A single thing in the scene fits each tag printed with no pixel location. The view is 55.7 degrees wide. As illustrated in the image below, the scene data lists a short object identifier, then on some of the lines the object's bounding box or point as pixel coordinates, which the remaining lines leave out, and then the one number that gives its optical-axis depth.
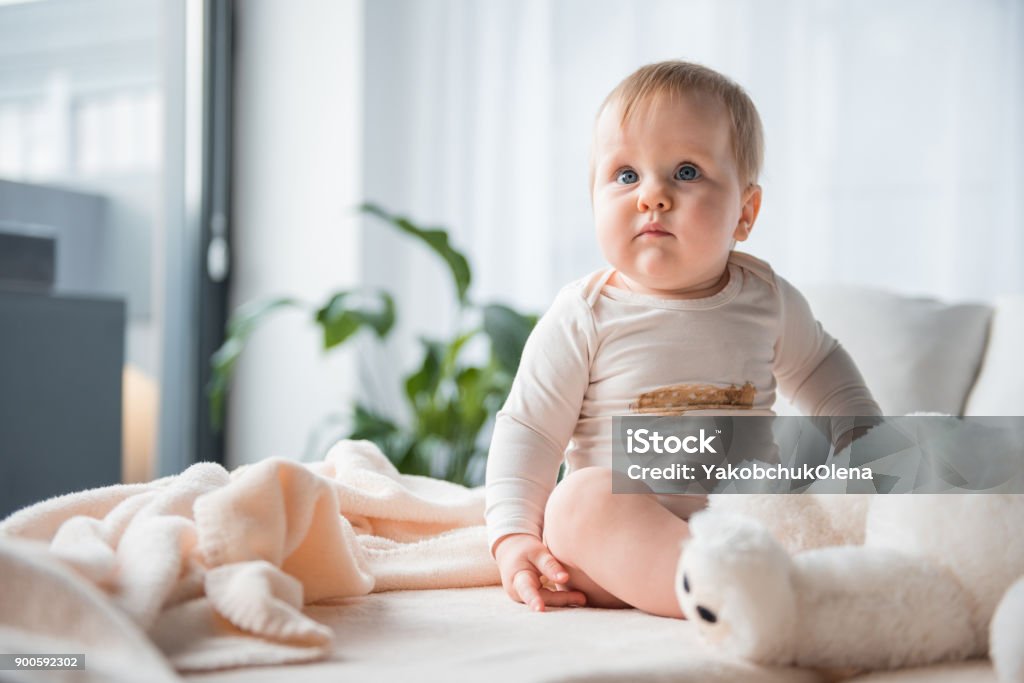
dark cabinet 1.83
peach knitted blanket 0.57
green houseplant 2.24
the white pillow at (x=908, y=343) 1.31
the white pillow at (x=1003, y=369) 1.26
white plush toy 0.59
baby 0.93
